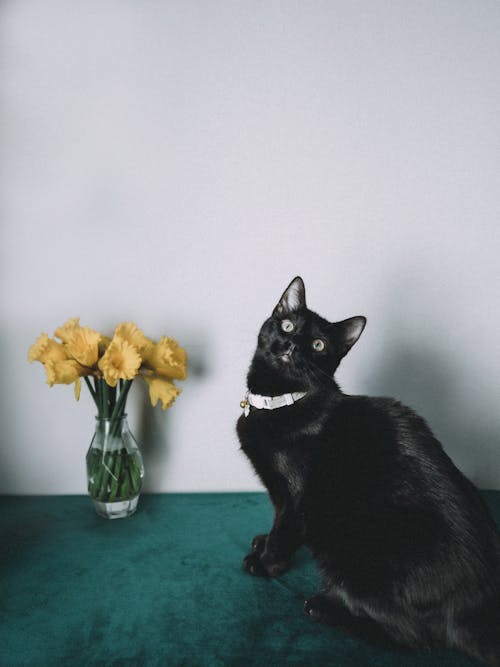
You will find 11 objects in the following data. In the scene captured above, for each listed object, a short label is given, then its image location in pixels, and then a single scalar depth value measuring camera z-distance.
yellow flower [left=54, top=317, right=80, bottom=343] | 1.18
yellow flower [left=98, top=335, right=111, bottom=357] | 1.23
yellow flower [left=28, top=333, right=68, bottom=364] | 1.15
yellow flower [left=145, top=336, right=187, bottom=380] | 1.20
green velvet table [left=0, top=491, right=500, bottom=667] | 0.82
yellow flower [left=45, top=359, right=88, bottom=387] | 1.13
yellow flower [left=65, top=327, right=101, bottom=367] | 1.15
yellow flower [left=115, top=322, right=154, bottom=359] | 1.19
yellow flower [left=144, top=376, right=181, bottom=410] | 1.22
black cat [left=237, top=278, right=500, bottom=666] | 0.80
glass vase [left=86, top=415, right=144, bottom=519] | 1.24
